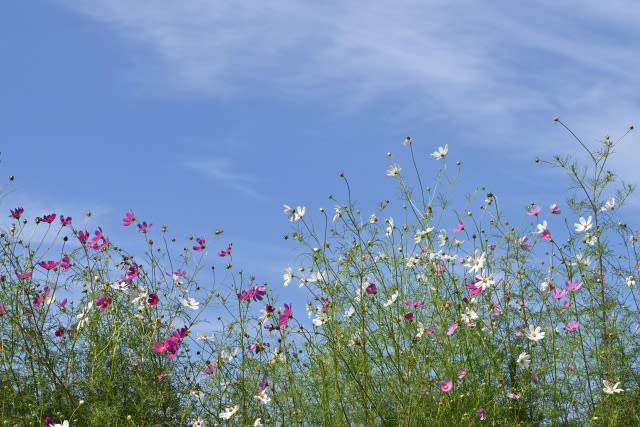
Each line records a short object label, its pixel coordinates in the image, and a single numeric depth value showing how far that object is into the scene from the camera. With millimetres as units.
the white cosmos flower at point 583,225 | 4720
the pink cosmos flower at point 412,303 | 4326
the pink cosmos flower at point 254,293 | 4332
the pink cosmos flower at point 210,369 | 4461
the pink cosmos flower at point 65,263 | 4805
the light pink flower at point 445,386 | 3990
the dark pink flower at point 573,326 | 4512
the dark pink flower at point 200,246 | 4859
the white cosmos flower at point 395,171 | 4863
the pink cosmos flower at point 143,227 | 4914
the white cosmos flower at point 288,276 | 4273
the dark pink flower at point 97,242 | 4941
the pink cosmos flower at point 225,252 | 4591
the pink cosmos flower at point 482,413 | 3982
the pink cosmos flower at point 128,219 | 4934
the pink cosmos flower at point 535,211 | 4871
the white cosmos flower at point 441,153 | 4961
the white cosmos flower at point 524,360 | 4262
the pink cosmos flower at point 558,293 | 4543
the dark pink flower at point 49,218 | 4789
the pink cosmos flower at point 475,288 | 4434
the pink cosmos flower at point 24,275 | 4480
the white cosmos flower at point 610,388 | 4098
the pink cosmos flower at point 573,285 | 4520
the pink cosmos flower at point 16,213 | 4746
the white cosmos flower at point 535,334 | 4301
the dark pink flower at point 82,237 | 4887
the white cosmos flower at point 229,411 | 3869
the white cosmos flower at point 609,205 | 4841
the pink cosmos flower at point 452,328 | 4109
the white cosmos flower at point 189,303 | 4562
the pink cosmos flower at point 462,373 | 4115
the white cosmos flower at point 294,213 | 4336
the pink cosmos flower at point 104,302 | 4582
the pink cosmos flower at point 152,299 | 4477
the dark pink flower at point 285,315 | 4012
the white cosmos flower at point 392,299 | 4203
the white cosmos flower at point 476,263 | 4586
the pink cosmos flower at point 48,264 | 4742
